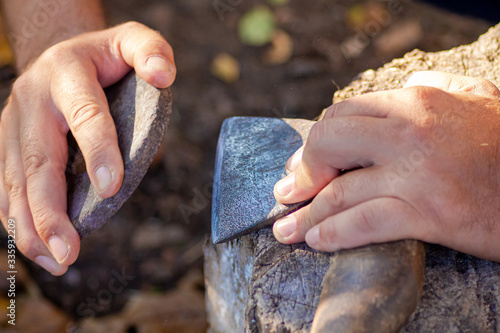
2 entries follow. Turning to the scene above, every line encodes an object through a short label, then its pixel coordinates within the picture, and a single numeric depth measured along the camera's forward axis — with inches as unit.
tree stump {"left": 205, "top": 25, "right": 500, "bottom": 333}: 25.5
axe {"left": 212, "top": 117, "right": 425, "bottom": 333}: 24.7
